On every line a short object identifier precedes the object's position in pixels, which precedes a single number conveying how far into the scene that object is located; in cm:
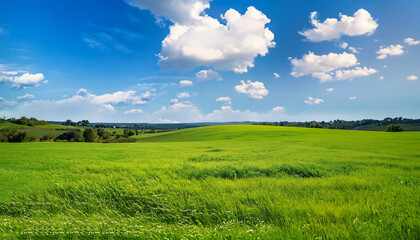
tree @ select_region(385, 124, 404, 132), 8512
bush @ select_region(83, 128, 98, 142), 6794
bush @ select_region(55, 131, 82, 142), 6466
